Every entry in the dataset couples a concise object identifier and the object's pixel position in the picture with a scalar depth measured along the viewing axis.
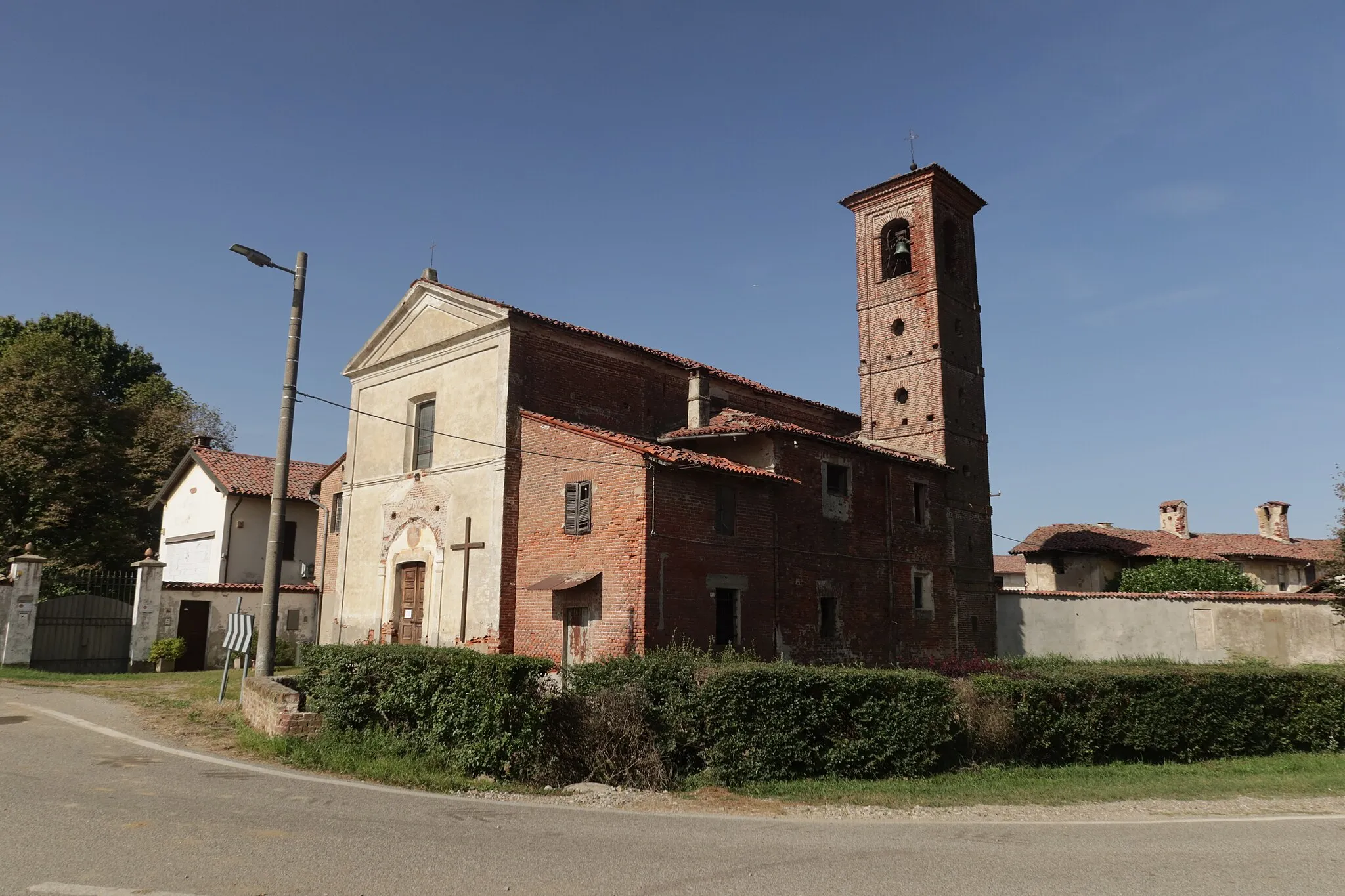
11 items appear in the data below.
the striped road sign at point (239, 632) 13.40
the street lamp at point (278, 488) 12.96
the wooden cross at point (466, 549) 18.86
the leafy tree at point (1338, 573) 17.62
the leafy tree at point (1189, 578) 30.61
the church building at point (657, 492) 16.66
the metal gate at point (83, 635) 20.42
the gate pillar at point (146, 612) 21.47
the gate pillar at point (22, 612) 19.52
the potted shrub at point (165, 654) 21.45
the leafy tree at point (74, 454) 29.14
